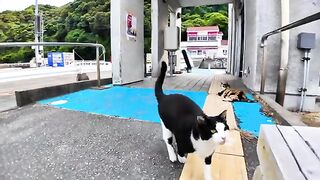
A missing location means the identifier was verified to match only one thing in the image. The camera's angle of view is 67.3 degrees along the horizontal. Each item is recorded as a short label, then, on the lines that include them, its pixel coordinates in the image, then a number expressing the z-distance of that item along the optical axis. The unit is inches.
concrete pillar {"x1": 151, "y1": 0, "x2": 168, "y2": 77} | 264.5
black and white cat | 43.6
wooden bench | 24.8
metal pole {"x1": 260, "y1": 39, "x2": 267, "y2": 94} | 133.2
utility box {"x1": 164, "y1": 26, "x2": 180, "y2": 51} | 271.7
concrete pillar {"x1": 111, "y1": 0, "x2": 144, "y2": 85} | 177.0
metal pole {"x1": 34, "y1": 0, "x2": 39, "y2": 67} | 558.5
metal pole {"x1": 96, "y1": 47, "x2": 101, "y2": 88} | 159.9
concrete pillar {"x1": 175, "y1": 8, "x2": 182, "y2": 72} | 359.7
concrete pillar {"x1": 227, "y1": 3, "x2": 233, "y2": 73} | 369.8
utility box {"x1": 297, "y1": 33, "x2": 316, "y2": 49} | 129.9
